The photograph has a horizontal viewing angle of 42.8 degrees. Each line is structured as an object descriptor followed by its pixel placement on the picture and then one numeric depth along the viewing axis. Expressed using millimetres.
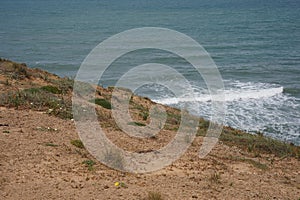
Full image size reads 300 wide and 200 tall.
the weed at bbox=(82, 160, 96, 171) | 9498
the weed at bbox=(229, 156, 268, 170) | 11375
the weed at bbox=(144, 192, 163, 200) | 7840
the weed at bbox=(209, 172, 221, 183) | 9461
